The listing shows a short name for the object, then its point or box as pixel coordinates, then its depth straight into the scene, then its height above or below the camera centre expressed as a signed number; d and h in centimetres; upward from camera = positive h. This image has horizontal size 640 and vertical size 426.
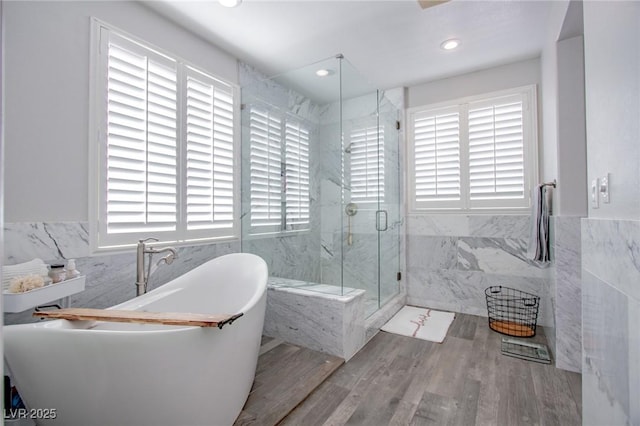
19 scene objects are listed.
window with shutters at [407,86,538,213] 296 +68
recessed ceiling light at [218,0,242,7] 206 +150
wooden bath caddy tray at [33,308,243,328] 130 -45
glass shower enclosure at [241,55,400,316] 293 +41
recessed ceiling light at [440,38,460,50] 259 +153
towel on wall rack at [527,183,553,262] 236 -6
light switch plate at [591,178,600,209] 114 +9
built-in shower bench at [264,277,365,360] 227 -80
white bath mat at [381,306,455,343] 270 -106
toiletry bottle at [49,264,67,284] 145 -27
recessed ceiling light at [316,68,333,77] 281 +139
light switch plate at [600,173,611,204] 103 +10
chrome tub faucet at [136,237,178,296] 193 -29
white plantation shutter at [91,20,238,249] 190 +53
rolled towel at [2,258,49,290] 134 -24
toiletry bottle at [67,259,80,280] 153 -27
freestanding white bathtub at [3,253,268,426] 115 -62
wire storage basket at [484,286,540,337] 274 -93
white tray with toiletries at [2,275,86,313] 124 -35
